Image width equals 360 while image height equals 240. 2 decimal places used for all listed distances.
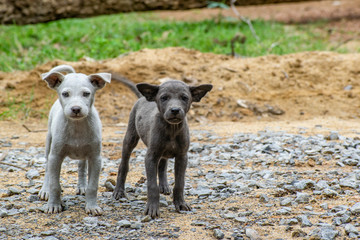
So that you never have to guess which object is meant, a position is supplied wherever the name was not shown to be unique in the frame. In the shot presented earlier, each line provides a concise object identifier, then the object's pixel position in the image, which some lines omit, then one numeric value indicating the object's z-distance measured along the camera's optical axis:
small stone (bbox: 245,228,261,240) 8.25
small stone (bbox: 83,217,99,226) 9.14
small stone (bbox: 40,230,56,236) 8.58
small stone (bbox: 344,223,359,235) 8.26
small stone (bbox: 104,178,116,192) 11.43
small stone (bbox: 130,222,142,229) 8.92
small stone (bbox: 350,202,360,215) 9.00
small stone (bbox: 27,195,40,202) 10.52
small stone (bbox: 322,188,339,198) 10.12
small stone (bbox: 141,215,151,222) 9.21
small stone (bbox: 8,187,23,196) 10.72
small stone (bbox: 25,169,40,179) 12.20
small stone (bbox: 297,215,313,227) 8.73
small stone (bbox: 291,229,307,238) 8.33
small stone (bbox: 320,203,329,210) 9.48
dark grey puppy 9.42
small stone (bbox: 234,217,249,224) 9.09
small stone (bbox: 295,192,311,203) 9.91
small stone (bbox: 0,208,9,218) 9.45
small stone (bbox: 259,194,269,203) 10.05
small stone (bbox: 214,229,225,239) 8.34
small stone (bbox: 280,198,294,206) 9.77
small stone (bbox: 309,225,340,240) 8.09
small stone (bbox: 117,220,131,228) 8.97
